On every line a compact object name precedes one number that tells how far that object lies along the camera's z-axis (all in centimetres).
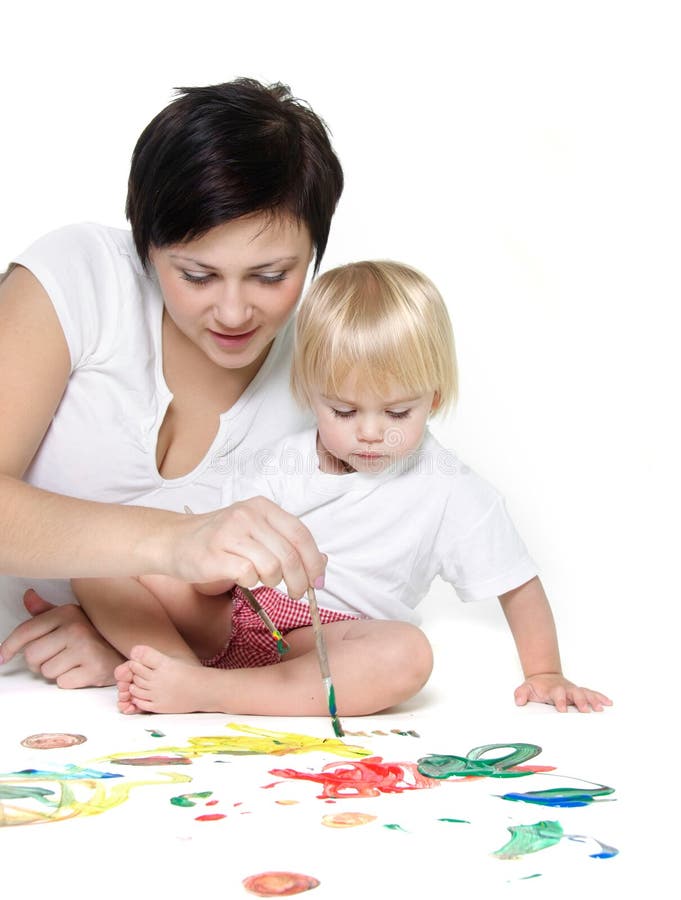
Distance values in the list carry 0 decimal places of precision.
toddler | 200
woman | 185
